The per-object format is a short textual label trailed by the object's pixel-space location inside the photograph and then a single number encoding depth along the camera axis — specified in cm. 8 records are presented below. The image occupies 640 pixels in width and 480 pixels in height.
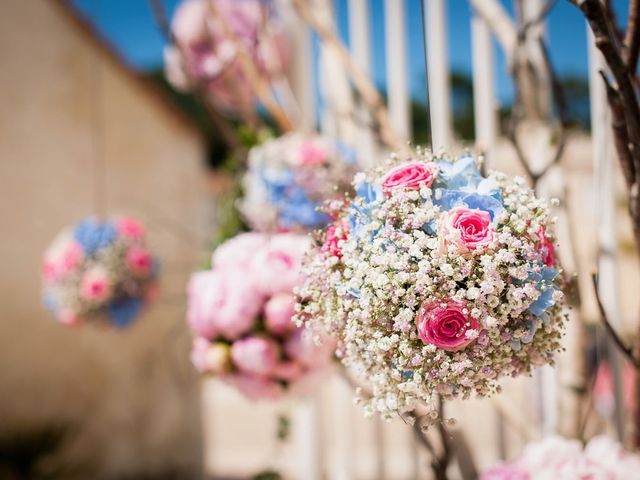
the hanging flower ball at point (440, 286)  56
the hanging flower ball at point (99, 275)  142
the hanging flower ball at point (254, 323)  95
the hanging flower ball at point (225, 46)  163
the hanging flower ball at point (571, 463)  78
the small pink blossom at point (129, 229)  151
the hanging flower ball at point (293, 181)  119
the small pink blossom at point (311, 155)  122
